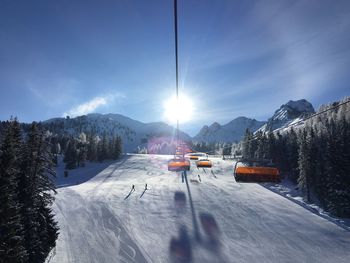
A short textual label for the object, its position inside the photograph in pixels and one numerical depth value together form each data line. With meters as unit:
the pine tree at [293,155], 75.02
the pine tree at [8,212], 17.88
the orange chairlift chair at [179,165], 37.34
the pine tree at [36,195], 22.86
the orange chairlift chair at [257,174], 22.56
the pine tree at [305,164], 59.22
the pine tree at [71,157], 104.38
